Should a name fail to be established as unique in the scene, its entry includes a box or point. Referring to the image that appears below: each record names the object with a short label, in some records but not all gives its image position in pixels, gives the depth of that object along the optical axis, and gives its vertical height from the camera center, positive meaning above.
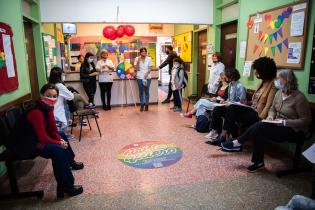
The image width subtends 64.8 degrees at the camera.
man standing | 6.48 +0.01
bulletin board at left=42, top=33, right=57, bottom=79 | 5.25 +0.19
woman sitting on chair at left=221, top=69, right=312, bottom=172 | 2.68 -0.72
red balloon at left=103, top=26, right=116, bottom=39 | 6.25 +0.69
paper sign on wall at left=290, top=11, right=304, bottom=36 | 3.11 +0.41
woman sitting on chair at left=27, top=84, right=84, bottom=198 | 2.35 -0.80
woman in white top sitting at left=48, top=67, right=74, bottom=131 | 3.51 -0.53
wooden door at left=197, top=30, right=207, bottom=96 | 6.46 -0.04
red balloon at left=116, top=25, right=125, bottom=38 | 6.17 +0.68
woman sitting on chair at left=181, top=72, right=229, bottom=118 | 4.13 -0.75
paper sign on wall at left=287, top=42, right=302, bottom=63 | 3.18 +0.06
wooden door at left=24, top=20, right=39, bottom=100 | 4.71 +0.06
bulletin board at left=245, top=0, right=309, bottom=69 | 3.13 +0.32
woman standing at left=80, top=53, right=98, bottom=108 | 5.87 -0.37
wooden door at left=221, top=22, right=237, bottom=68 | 5.09 +0.30
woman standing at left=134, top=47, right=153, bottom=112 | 6.09 -0.33
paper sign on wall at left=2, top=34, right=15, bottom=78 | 3.05 +0.07
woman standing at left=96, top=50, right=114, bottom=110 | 6.06 -0.39
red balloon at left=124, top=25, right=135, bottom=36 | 6.26 +0.72
